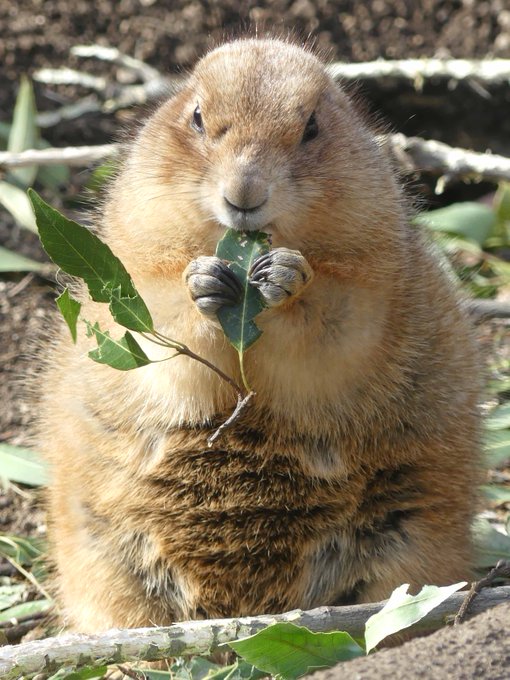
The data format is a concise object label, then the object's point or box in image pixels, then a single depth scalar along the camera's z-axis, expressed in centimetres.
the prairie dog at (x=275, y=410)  836
